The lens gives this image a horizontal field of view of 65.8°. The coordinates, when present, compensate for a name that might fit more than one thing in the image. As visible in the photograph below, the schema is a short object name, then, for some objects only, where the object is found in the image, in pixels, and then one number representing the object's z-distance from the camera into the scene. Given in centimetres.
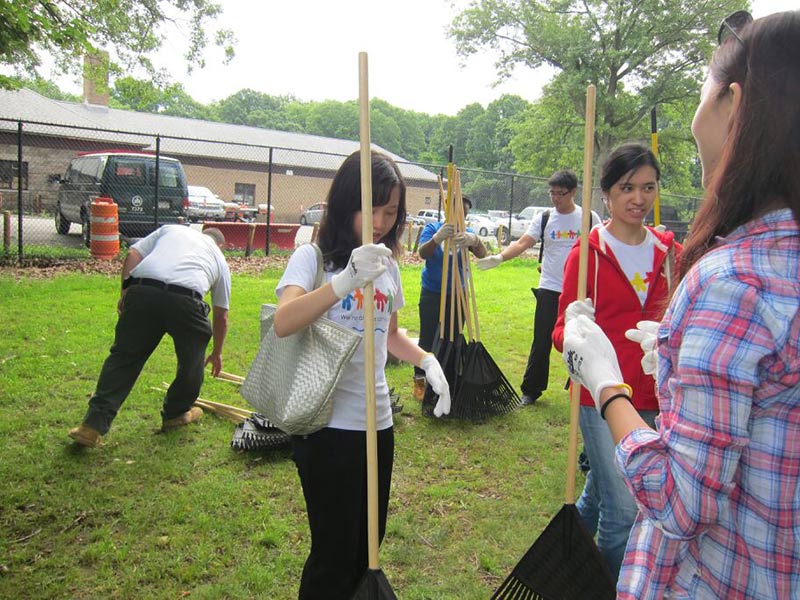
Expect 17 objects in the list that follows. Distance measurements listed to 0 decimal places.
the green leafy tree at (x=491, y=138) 5941
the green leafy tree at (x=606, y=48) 2355
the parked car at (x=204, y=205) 2147
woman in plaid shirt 98
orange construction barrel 1098
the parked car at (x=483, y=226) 2761
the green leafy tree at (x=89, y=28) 449
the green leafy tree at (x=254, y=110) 7538
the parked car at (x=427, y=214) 2826
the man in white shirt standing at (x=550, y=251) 509
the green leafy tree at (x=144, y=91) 1069
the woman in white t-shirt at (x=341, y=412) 196
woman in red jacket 235
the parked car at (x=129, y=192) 1239
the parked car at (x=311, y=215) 2709
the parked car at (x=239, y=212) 2205
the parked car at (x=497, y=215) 2749
